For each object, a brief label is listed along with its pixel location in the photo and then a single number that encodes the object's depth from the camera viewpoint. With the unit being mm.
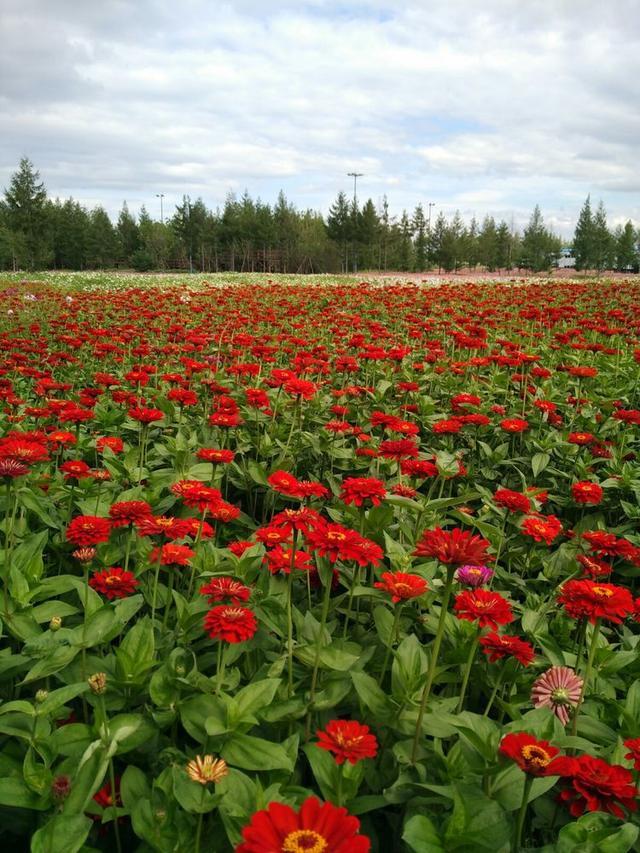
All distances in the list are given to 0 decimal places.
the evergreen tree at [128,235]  65125
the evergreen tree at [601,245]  59719
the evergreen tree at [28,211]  45562
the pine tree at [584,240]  58781
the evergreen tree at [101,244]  58969
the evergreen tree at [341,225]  52469
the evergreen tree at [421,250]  62094
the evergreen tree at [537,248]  60656
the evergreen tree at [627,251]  66625
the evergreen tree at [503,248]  65062
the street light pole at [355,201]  42625
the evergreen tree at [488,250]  63594
